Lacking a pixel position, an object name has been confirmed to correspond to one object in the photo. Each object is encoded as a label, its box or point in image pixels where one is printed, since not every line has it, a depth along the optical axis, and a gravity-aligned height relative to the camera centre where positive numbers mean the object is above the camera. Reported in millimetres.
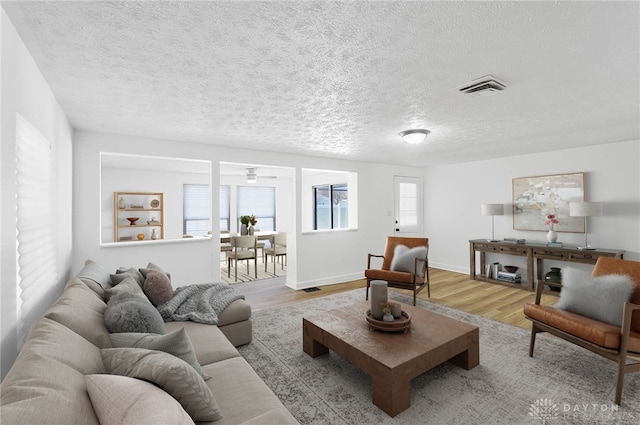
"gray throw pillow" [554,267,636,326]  2334 -683
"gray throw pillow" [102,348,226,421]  1178 -651
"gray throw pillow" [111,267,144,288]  2578 -572
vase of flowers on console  4866 -234
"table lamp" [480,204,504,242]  5398 +59
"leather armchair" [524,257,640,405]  2072 -902
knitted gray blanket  2580 -854
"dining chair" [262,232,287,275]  6625 -802
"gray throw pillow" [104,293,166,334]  1658 -604
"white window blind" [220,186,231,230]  8219 +162
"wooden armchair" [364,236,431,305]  4078 -859
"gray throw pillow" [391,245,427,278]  4289 -681
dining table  6578 -548
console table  4320 -672
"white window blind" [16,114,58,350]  1660 -59
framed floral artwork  4797 +196
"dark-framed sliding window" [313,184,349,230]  8367 +188
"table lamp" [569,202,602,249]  4289 +45
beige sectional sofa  881 -609
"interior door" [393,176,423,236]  6647 +152
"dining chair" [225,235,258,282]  5820 -681
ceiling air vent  2240 +1003
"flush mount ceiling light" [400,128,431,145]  3591 +946
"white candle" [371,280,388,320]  2654 -760
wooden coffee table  2012 -1024
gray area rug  1975 -1349
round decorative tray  2479 -953
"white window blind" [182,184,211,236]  7857 +77
